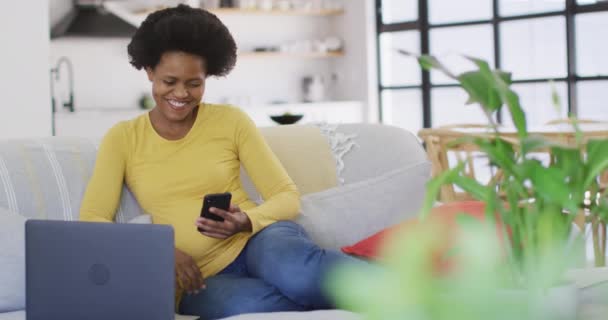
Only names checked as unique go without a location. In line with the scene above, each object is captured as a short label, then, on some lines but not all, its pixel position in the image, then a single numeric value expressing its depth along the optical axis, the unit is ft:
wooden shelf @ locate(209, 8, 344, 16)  25.07
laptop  5.79
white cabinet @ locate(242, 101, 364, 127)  24.34
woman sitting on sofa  7.36
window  23.13
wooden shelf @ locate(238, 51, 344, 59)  25.18
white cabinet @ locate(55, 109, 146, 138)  20.30
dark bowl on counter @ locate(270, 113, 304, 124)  15.34
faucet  21.49
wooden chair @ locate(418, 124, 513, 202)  14.20
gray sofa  7.70
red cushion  7.61
